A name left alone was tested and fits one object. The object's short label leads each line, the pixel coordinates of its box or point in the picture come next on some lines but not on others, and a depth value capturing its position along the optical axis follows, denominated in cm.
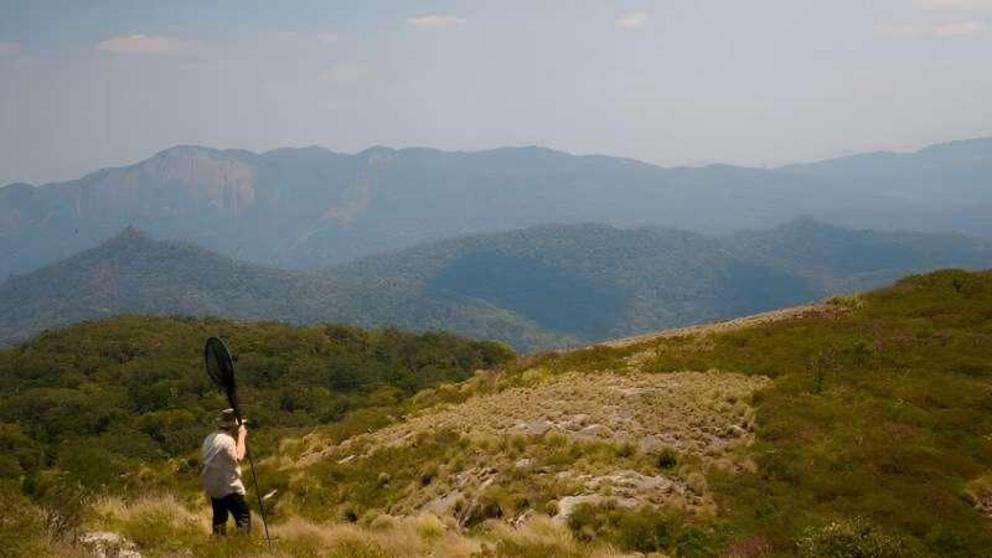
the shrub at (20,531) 1137
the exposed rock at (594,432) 2048
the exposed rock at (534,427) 2173
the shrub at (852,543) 1236
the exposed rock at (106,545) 1275
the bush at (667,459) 1802
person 1387
